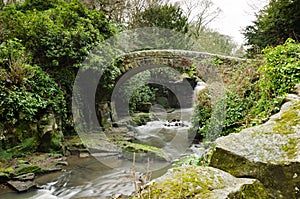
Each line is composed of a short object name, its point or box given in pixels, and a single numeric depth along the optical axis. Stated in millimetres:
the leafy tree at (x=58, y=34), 6746
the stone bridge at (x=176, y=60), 9570
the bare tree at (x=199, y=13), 18172
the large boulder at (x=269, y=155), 1527
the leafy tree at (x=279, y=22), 7555
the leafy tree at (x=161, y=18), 15656
